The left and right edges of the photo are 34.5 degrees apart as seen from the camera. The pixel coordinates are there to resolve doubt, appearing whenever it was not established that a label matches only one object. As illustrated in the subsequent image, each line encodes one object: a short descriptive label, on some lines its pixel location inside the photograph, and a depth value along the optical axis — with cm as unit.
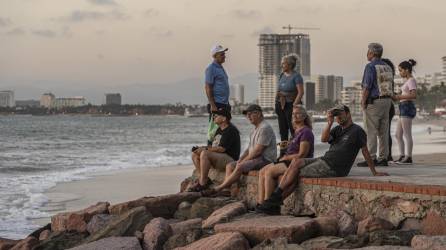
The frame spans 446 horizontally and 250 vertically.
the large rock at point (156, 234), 780
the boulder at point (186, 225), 806
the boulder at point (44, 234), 935
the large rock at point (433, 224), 641
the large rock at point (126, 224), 820
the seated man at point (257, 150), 874
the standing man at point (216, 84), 984
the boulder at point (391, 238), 616
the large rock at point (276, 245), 632
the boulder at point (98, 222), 902
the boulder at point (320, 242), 649
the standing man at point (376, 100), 990
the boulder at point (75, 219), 928
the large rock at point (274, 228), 679
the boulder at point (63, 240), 858
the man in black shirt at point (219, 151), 936
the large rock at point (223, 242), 677
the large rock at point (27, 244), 860
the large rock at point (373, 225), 671
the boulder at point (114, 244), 756
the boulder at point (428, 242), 564
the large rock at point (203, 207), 870
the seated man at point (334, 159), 779
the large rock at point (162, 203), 912
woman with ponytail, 1047
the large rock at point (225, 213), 787
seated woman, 793
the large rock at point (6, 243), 900
